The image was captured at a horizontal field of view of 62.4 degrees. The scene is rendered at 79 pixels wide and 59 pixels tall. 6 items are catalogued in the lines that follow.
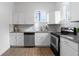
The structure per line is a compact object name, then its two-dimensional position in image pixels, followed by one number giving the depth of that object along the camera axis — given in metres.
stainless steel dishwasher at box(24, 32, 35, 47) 2.67
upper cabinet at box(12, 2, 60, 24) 2.77
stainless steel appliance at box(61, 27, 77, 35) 1.68
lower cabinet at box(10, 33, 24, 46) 2.65
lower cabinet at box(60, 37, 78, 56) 1.00
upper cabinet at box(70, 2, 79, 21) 1.66
